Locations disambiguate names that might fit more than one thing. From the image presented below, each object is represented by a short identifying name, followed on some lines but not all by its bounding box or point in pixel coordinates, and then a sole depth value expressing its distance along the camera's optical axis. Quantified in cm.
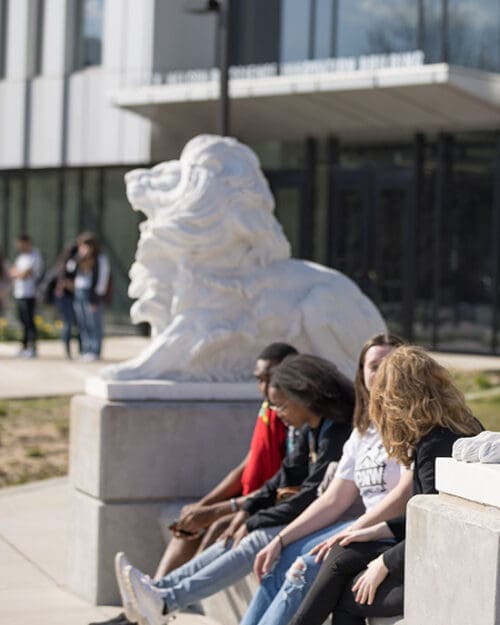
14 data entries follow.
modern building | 3194
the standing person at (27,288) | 3143
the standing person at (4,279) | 3282
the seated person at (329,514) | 822
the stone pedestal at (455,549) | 602
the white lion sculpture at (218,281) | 1128
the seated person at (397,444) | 749
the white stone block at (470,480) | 615
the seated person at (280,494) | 902
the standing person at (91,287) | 2976
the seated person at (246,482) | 998
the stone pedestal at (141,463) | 1095
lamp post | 2673
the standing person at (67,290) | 3051
